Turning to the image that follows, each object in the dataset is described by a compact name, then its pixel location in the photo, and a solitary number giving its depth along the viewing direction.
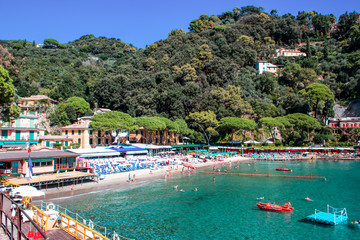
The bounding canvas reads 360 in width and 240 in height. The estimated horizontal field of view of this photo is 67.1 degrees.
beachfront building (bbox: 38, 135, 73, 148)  54.37
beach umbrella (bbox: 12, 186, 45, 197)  20.87
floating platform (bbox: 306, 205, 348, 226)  24.34
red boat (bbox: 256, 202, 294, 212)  27.84
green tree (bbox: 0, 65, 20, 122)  28.81
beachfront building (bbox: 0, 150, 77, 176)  31.30
